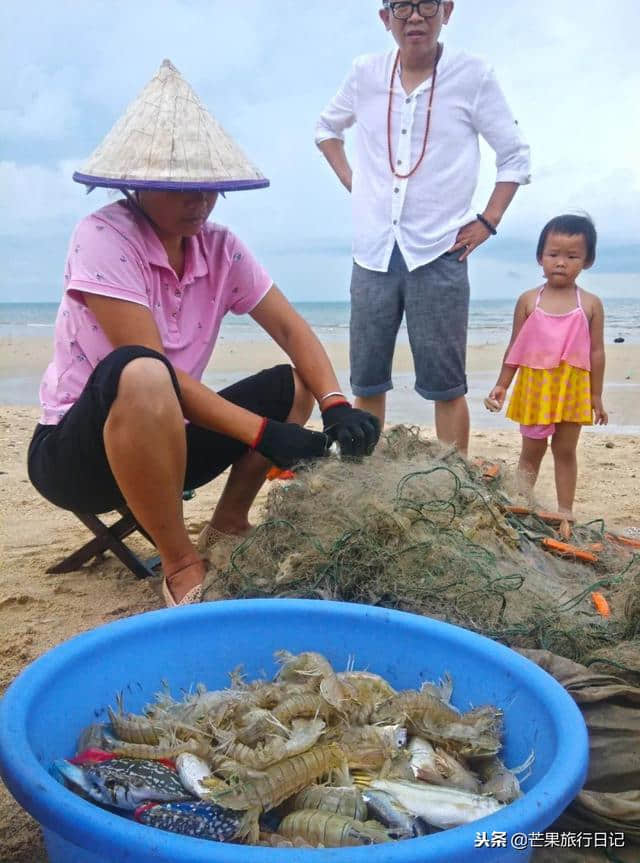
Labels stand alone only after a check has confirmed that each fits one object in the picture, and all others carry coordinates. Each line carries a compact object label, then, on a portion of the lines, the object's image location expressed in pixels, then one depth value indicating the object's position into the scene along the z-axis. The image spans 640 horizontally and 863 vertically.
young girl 4.21
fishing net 2.17
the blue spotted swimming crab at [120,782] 1.39
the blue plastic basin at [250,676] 1.15
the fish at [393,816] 1.39
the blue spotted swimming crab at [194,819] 1.35
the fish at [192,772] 1.47
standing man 4.02
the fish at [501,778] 1.52
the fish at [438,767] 1.56
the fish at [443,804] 1.40
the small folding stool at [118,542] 3.16
